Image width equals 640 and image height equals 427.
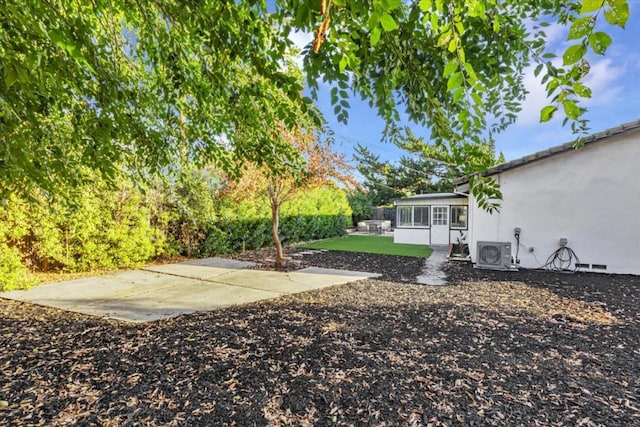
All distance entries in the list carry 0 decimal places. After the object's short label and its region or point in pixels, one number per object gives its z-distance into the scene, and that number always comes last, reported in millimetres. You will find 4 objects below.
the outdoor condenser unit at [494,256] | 8656
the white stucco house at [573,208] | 8055
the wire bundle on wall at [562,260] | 8508
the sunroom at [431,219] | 15383
